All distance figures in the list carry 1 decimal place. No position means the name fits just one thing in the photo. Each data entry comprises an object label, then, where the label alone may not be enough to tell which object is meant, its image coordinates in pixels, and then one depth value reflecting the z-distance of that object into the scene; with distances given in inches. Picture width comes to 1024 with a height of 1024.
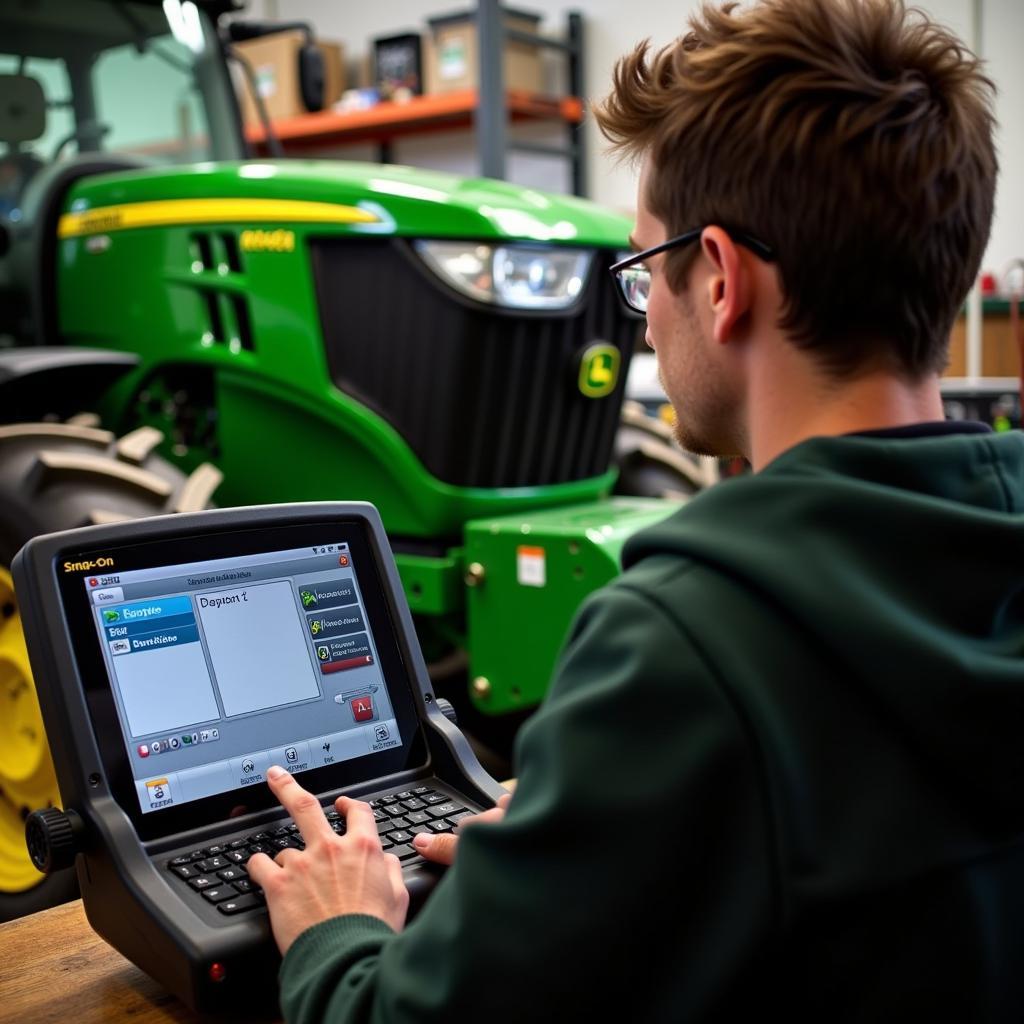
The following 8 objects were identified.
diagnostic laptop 34.1
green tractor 90.5
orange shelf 240.4
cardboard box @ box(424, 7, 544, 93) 238.1
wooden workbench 33.2
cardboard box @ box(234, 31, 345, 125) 254.1
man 24.7
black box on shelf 255.1
